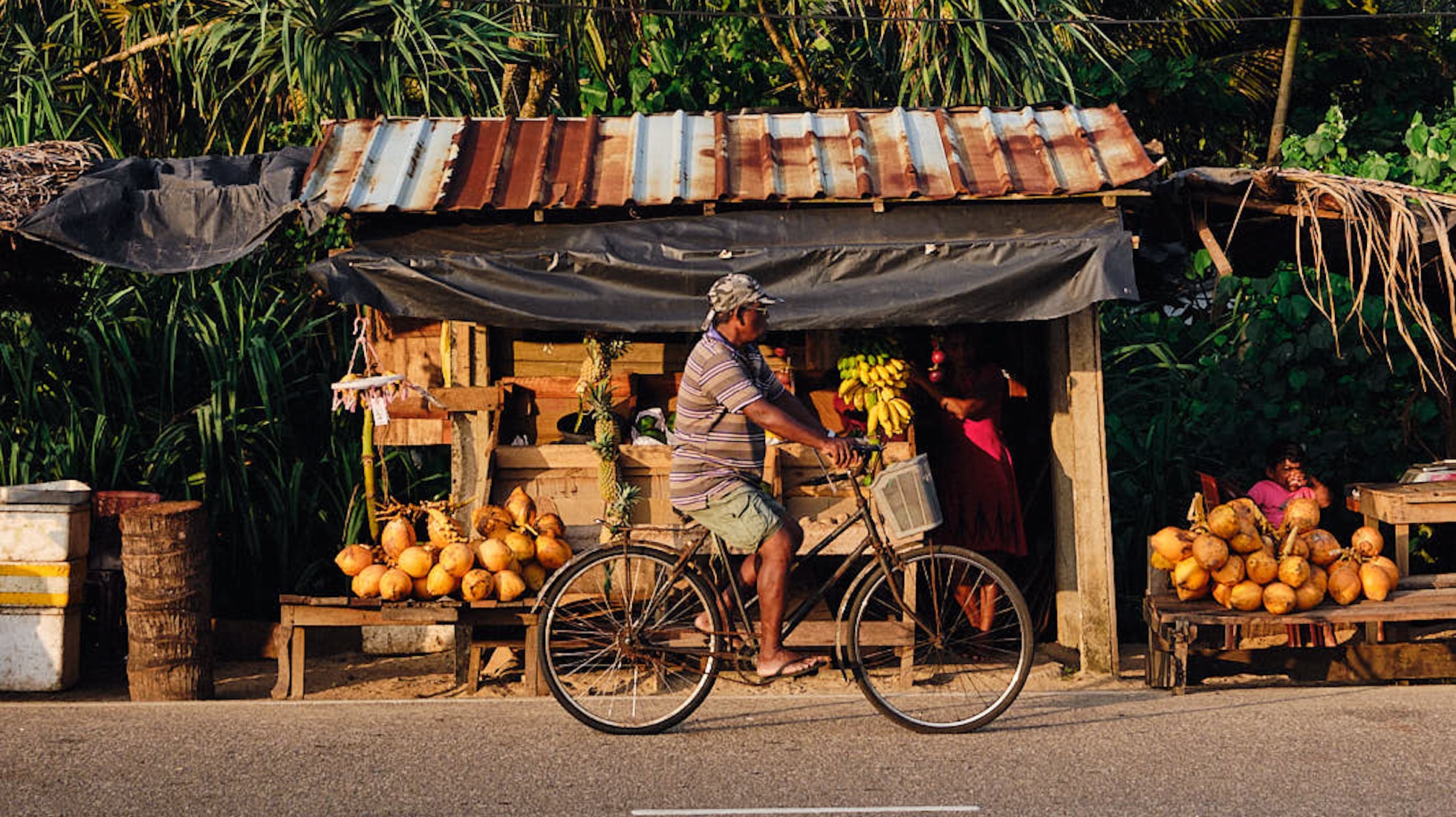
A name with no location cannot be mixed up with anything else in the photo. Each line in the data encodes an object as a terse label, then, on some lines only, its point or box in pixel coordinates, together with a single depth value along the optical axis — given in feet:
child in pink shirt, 30.58
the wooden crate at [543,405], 29.71
